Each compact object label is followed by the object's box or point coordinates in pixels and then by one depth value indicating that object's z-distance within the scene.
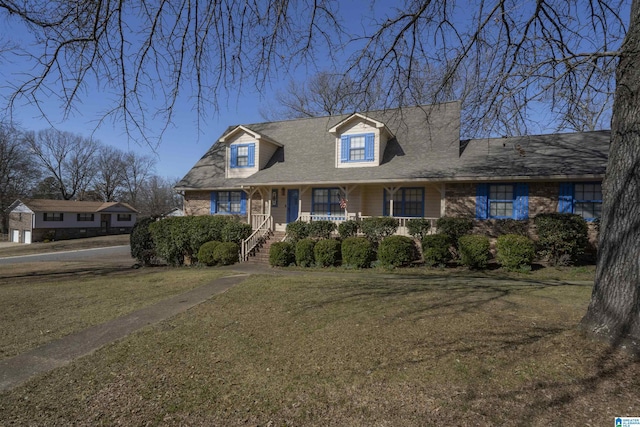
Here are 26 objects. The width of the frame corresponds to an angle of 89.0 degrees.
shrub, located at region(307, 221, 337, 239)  13.71
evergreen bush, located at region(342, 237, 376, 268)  11.83
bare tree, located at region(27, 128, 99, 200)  52.44
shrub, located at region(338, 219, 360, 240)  13.50
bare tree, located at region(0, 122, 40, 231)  43.66
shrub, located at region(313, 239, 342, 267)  12.33
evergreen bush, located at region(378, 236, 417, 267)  11.55
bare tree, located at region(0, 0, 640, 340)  3.80
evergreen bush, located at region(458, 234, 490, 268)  10.83
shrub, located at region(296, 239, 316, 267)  12.59
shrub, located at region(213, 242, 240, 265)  13.42
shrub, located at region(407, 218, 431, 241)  12.70
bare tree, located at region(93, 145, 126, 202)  56.25
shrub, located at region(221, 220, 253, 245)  14.38
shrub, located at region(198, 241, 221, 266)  13.75
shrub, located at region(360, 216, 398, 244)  12.98
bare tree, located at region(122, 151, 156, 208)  58.69
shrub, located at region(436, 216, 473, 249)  12.01
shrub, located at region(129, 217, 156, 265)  14.95
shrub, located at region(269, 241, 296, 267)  12.70
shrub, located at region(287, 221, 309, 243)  13.95
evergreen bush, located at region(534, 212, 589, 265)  10.70
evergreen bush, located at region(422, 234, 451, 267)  11.36
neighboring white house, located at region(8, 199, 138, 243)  36.78
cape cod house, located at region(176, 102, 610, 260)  12.39
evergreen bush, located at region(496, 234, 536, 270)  10.48
